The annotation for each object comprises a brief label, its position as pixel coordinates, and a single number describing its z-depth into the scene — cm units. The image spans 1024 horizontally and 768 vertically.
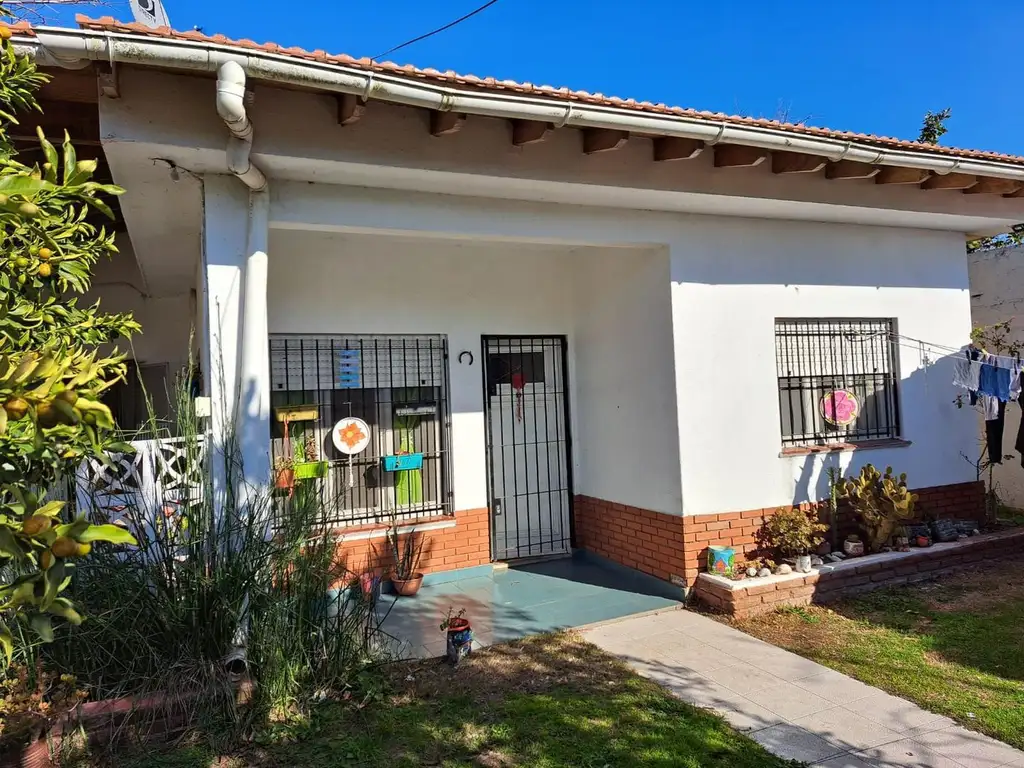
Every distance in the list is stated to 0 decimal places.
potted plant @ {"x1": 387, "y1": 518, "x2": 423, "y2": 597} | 723
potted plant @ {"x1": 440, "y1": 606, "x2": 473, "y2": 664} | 541
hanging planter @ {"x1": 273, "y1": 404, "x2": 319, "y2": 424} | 717
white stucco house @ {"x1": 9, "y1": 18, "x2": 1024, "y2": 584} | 510
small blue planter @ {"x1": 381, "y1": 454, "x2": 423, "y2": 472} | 761
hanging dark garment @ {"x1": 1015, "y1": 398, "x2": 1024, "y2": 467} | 830
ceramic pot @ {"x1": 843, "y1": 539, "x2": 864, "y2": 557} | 738
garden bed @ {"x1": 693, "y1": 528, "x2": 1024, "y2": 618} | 651
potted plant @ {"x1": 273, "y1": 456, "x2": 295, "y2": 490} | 659
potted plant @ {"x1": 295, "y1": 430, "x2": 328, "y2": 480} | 695
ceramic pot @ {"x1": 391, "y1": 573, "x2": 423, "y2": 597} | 721
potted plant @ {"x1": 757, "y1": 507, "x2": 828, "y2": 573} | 702
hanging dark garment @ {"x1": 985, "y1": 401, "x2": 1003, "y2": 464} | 820
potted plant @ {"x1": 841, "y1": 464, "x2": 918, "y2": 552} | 732
